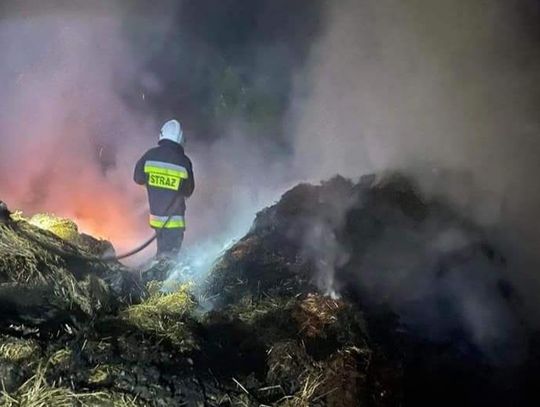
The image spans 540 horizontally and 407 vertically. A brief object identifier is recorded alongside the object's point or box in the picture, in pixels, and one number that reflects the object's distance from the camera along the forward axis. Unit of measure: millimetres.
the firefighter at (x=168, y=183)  7508
